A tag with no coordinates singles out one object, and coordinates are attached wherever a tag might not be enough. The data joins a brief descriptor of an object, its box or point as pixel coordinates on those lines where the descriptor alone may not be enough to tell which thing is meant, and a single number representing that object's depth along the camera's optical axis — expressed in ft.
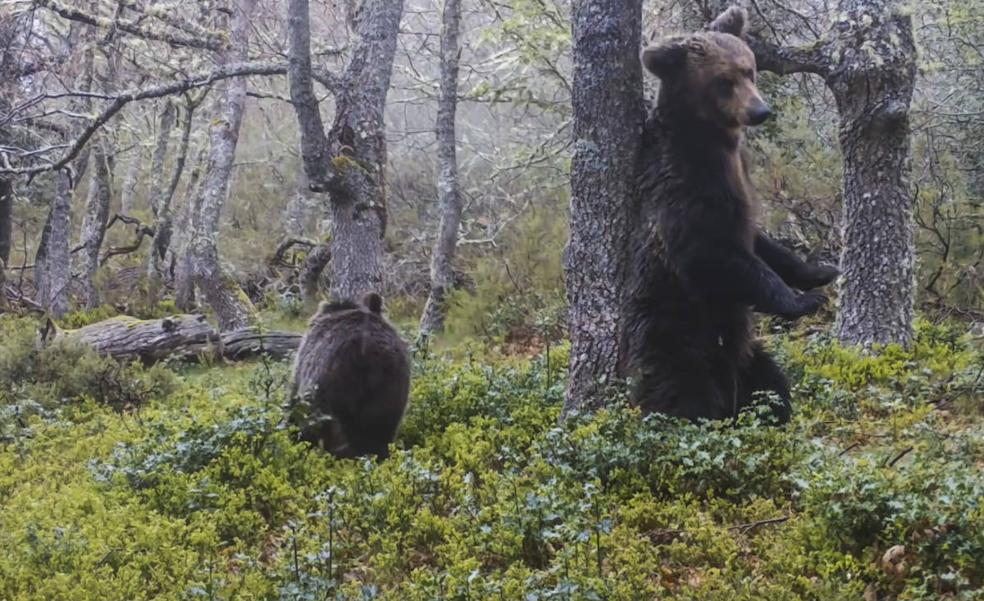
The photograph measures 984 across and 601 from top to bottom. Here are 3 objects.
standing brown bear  19.63
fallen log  43.11
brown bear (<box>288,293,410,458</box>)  24.16
